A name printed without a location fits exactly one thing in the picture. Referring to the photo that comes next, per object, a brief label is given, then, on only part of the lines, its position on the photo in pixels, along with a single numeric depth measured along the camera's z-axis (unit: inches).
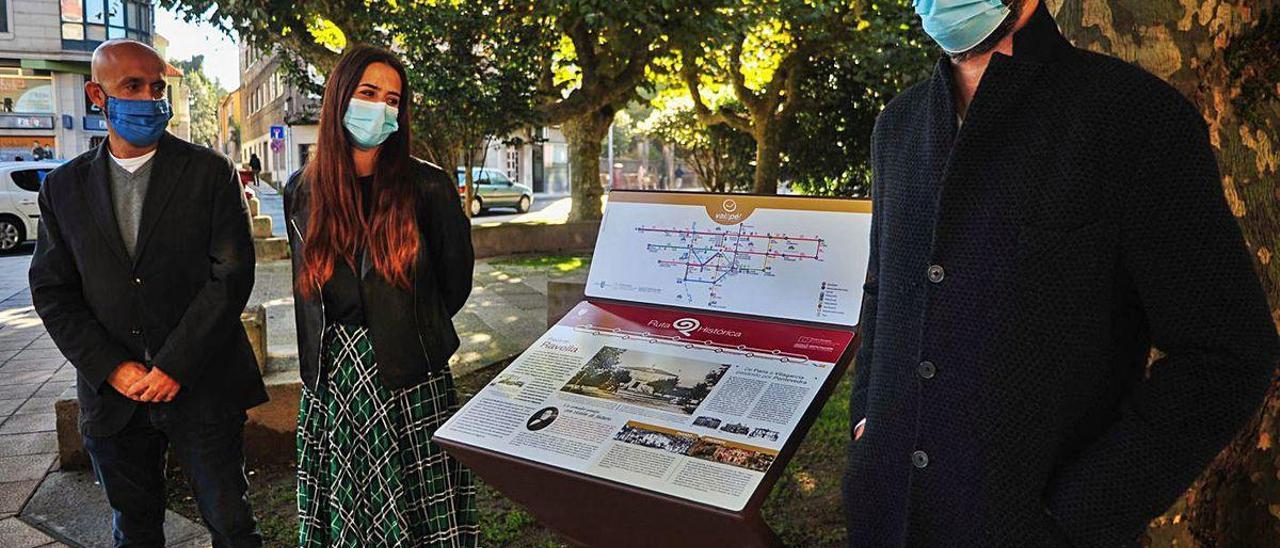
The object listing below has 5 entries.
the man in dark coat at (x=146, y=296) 116.0
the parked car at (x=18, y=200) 563.2
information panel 75.4
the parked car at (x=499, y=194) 1059.9
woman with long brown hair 109.0
